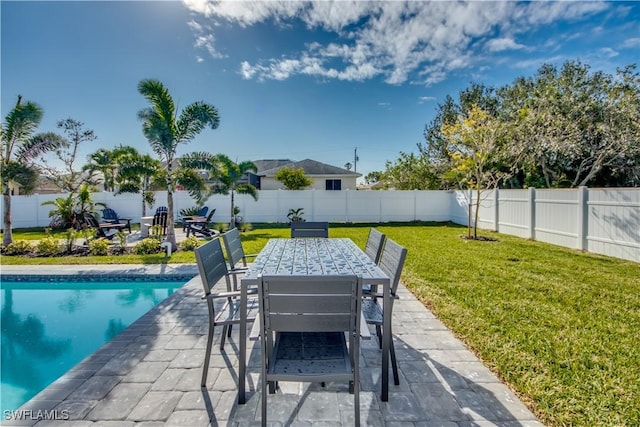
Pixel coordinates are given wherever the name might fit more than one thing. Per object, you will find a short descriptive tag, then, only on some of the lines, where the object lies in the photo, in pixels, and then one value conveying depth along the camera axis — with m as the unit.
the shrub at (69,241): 8.34
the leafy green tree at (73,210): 11.67
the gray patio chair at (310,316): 1.85
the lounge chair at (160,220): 10.88
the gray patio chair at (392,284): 2.60
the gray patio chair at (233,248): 3.66
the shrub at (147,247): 8.10
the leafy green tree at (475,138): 10.35
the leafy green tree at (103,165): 15.79
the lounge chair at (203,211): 14.85
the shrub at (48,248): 8.16
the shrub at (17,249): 8.29
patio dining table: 2.31
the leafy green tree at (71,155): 19.39
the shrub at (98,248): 7.99
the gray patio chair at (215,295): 2.56
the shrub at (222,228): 11.94
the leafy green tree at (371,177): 52.75
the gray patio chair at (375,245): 3.56
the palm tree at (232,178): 12.09
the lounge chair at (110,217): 12.24
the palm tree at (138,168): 9.15
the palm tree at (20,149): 8.95
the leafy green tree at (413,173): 21.06
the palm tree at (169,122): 8.36
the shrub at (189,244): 8.64
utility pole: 45.97
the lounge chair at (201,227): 10.47
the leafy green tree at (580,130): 11.72
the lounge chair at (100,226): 10.08
